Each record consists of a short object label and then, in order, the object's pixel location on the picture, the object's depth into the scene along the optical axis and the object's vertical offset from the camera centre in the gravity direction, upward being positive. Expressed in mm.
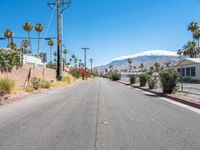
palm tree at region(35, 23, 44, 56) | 82938 +13672
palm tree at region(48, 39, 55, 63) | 111500 +11826
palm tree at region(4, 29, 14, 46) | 79419 +11378
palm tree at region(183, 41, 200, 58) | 77294 +6400
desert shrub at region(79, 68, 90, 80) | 81288 -476
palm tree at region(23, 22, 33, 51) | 81688 +13726
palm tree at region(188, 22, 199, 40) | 77562 +13091
